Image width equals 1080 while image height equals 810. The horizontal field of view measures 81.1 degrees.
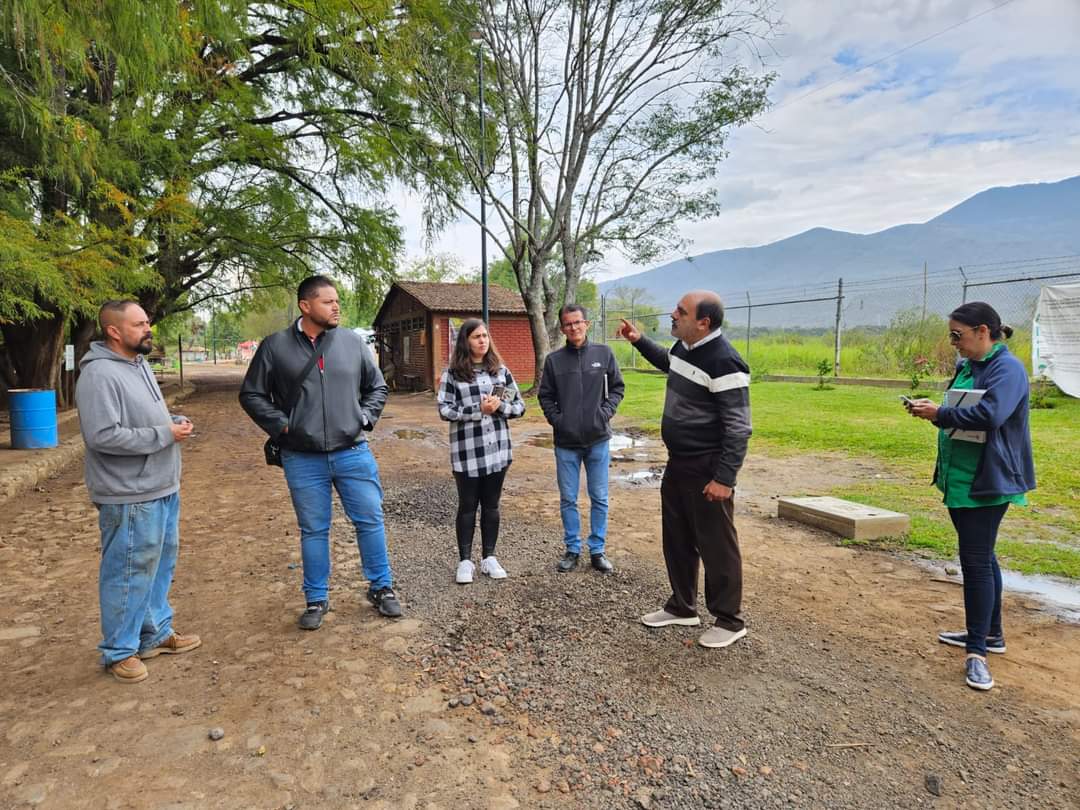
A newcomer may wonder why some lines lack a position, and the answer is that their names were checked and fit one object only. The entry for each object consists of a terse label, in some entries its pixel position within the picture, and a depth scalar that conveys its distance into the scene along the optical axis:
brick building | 23.00
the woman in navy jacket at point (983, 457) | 2.76
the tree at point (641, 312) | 26.95
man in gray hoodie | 2.72
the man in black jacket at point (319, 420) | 3.31
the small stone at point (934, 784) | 2.13
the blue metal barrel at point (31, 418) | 8.30
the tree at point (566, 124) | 13.15
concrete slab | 4.94
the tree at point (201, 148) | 4.68
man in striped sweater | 3.01
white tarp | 11.12
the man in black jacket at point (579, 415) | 4.12
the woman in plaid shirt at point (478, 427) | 3.89
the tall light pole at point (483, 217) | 12.80
